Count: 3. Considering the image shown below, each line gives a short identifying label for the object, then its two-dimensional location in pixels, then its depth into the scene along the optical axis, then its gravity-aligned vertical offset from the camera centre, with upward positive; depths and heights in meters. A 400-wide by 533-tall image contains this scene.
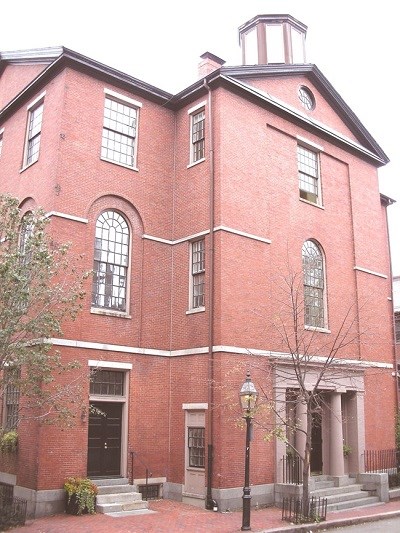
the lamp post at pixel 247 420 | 13.80 +0.07
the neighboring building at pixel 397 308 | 42.53 +8.14
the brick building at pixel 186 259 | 17.11 +5.13
